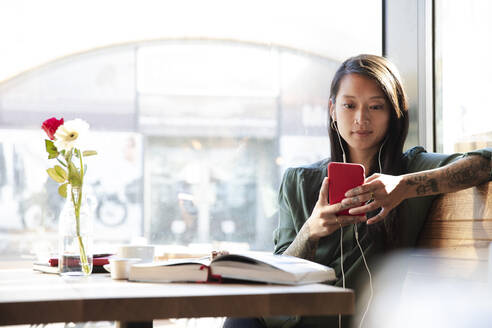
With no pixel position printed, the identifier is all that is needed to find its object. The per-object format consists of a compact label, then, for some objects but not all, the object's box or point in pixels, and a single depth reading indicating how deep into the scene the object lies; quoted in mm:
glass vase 1421
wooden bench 1510
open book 1109
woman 1525
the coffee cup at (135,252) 1572
